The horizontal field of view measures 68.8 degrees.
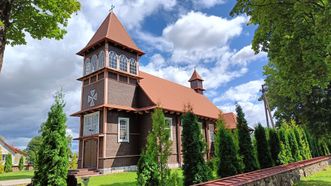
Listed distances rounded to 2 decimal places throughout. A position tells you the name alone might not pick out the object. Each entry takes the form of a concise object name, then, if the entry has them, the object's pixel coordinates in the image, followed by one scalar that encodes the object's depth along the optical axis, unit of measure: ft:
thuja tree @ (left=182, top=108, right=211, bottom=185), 27.08
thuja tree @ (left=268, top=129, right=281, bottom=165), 45.68
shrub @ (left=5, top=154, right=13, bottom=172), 98.43
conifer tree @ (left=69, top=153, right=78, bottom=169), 64.23
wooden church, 58.39
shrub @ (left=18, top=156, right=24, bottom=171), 102.01
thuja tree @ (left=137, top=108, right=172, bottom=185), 21.68
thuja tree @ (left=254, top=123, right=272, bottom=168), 41.63
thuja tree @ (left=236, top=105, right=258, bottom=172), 37.17
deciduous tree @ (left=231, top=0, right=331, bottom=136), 27.58
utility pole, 93.05
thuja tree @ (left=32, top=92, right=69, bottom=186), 21.50
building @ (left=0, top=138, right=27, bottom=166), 131.25
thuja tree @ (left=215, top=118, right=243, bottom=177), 32.27
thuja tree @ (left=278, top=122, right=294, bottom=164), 48.67
